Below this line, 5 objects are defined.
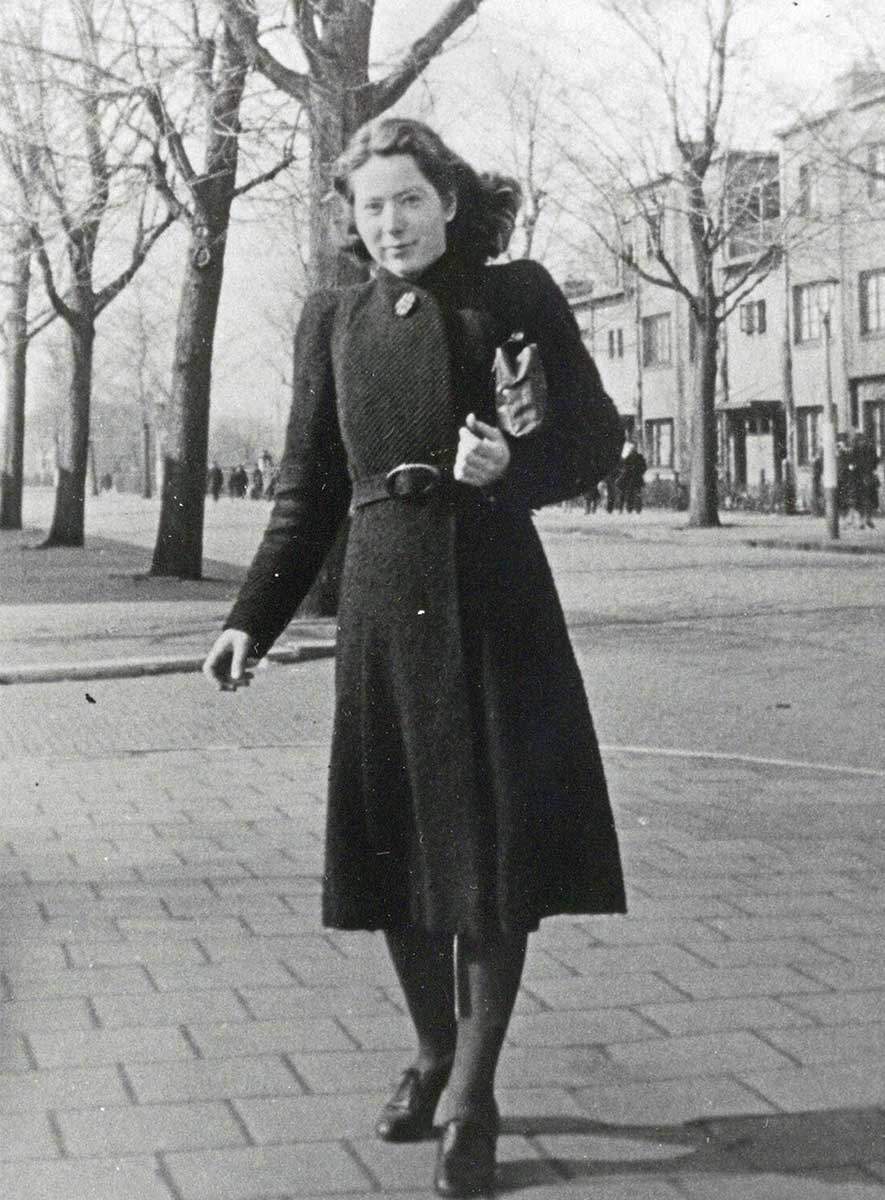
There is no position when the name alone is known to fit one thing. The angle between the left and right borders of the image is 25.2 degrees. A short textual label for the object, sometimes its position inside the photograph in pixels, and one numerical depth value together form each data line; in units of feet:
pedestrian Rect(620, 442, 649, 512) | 147.23
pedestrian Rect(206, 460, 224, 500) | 217.97
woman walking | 11.25
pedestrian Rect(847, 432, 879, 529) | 106.93
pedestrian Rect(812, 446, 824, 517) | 127.60
